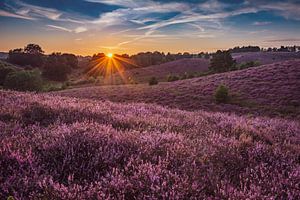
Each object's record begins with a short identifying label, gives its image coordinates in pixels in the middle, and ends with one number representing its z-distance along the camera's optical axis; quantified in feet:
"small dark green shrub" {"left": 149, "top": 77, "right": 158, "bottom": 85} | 155.47
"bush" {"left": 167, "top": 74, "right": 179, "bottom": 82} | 193.88
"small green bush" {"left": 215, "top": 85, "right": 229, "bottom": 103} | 90.07
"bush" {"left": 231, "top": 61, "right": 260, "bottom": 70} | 217.77
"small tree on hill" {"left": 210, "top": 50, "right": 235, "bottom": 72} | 241.76
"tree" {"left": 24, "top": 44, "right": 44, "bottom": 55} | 411.54
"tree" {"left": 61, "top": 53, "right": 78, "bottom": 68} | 407.44
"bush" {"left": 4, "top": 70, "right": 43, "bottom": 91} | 186.80
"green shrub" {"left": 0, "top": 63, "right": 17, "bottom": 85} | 245.04
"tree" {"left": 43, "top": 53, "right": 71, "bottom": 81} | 322.55
